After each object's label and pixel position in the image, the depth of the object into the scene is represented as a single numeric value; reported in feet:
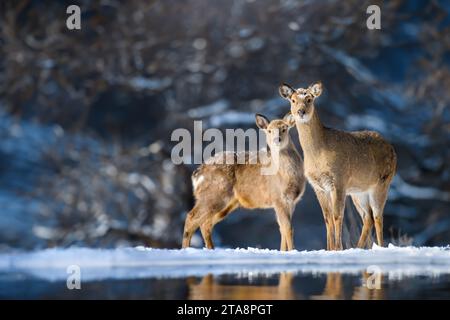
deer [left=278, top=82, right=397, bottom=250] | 44.34
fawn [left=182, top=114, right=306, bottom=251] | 46.80
